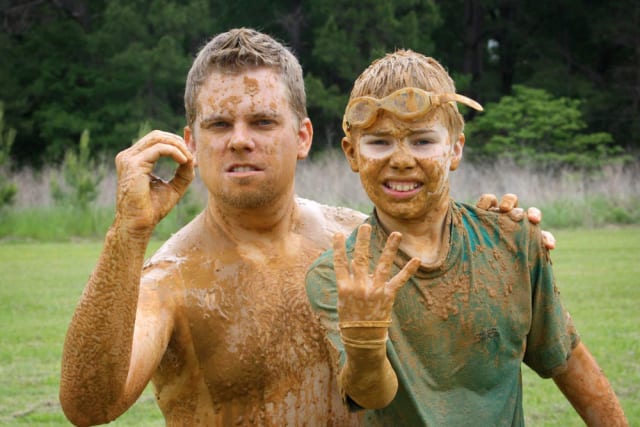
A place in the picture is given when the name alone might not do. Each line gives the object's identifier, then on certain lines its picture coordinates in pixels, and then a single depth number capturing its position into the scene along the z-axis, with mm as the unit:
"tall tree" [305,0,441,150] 26531
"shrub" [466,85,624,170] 25953
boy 2805
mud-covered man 3494
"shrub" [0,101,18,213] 18016
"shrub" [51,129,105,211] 18141
